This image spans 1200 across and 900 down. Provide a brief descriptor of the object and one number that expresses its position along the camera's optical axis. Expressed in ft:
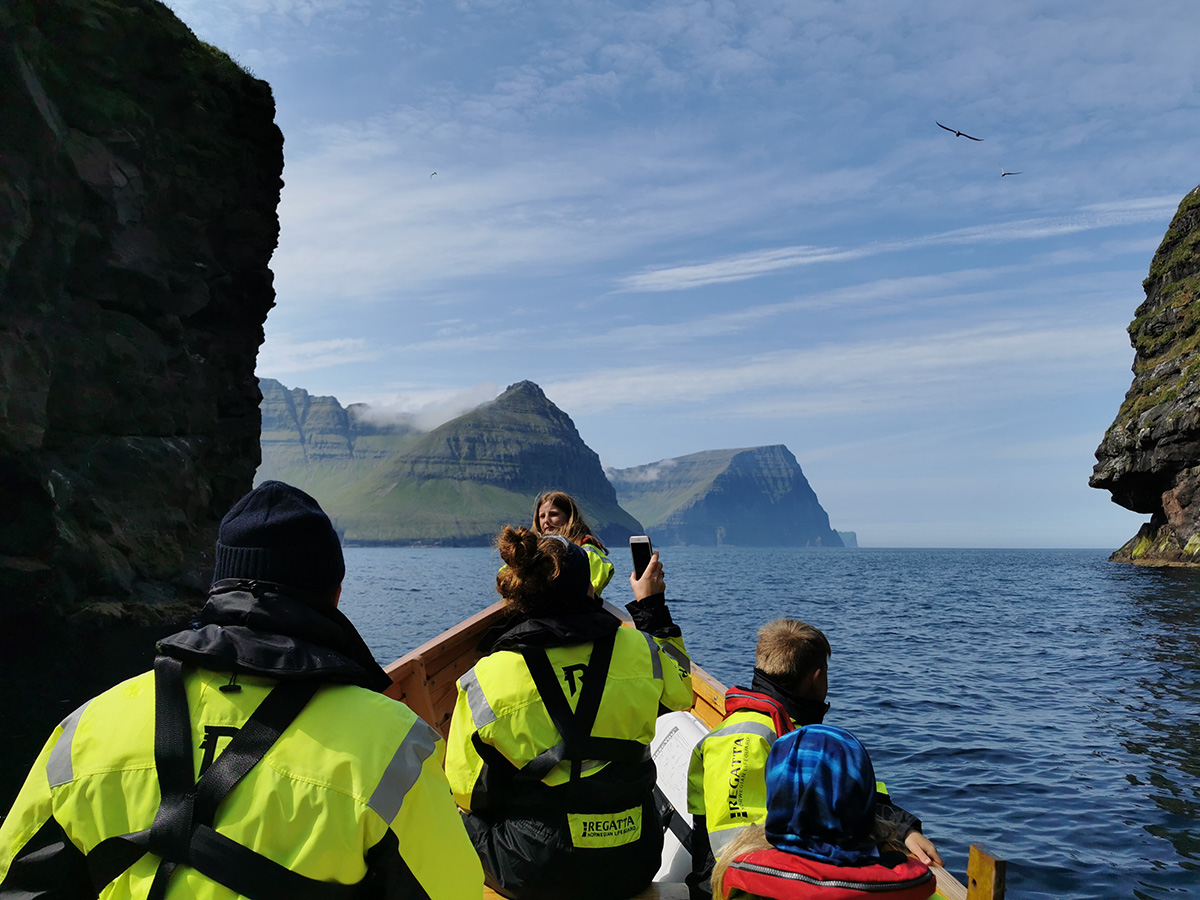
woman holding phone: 12.19
